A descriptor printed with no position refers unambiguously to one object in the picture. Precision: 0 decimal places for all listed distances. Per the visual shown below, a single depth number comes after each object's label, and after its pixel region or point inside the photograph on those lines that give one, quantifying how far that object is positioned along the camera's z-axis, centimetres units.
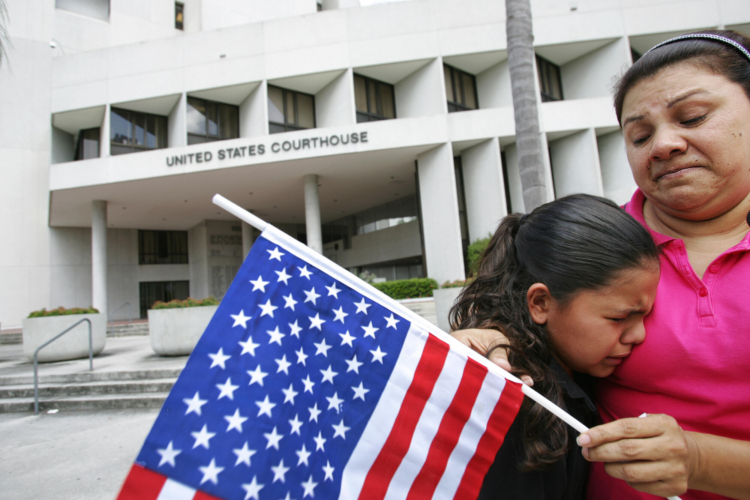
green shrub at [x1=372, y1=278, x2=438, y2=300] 1661
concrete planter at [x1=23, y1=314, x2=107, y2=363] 1016
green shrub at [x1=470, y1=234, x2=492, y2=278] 1572
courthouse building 1681
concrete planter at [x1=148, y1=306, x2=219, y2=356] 970
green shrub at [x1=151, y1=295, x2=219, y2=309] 974
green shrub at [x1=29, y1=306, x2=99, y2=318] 1041
